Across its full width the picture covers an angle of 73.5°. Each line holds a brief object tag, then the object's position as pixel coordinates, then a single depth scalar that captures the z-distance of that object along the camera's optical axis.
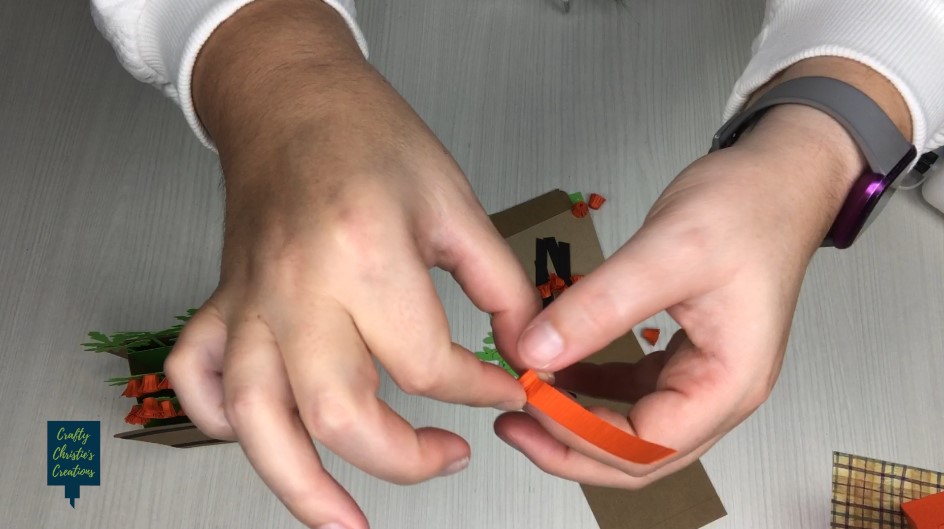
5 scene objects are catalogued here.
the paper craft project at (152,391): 0.65
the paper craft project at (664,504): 0.68
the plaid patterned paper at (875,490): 0.67
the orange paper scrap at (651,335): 0.73
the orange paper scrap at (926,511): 0.61
